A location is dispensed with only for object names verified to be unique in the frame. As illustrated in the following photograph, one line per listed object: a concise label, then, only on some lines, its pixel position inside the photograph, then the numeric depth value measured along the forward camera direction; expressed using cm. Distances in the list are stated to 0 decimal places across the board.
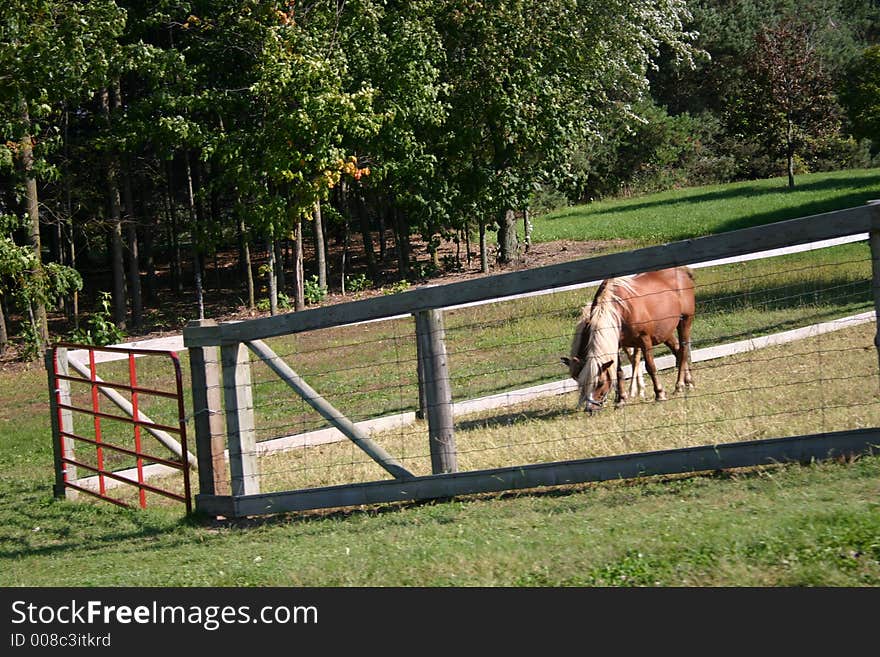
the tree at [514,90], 2680
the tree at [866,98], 4028
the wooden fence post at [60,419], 1074
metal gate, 912
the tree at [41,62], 1816
